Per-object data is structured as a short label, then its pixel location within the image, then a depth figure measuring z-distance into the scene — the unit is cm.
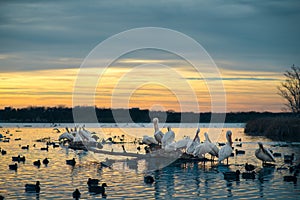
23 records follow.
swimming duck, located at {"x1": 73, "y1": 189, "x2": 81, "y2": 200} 1618
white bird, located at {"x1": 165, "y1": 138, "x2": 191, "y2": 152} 2599
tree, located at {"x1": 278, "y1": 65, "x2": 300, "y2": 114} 6694
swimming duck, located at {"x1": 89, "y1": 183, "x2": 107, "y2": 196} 1680
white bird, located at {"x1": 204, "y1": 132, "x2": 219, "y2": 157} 2441
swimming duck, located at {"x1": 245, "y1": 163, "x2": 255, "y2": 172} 2186
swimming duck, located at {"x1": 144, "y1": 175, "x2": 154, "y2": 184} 1909
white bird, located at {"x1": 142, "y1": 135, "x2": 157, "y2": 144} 3034
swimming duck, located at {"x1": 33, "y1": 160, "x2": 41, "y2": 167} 2438
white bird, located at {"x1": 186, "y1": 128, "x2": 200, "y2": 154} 2584
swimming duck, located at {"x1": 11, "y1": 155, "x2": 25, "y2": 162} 2583
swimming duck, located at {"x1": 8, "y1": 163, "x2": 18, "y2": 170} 2279
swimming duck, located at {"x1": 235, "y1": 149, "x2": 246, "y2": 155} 2986
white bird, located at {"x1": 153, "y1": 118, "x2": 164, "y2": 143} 2861
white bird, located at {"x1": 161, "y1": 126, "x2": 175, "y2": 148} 2684
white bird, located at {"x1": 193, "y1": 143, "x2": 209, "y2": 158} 2436
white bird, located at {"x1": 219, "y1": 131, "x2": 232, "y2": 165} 2320
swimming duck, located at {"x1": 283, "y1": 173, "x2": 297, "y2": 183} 1928
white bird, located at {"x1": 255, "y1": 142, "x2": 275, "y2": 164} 2339
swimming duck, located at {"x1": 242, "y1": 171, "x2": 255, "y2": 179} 1989
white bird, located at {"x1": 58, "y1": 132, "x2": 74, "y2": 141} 3842
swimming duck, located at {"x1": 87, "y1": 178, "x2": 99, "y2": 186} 1797
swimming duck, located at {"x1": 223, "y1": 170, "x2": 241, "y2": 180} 1959
